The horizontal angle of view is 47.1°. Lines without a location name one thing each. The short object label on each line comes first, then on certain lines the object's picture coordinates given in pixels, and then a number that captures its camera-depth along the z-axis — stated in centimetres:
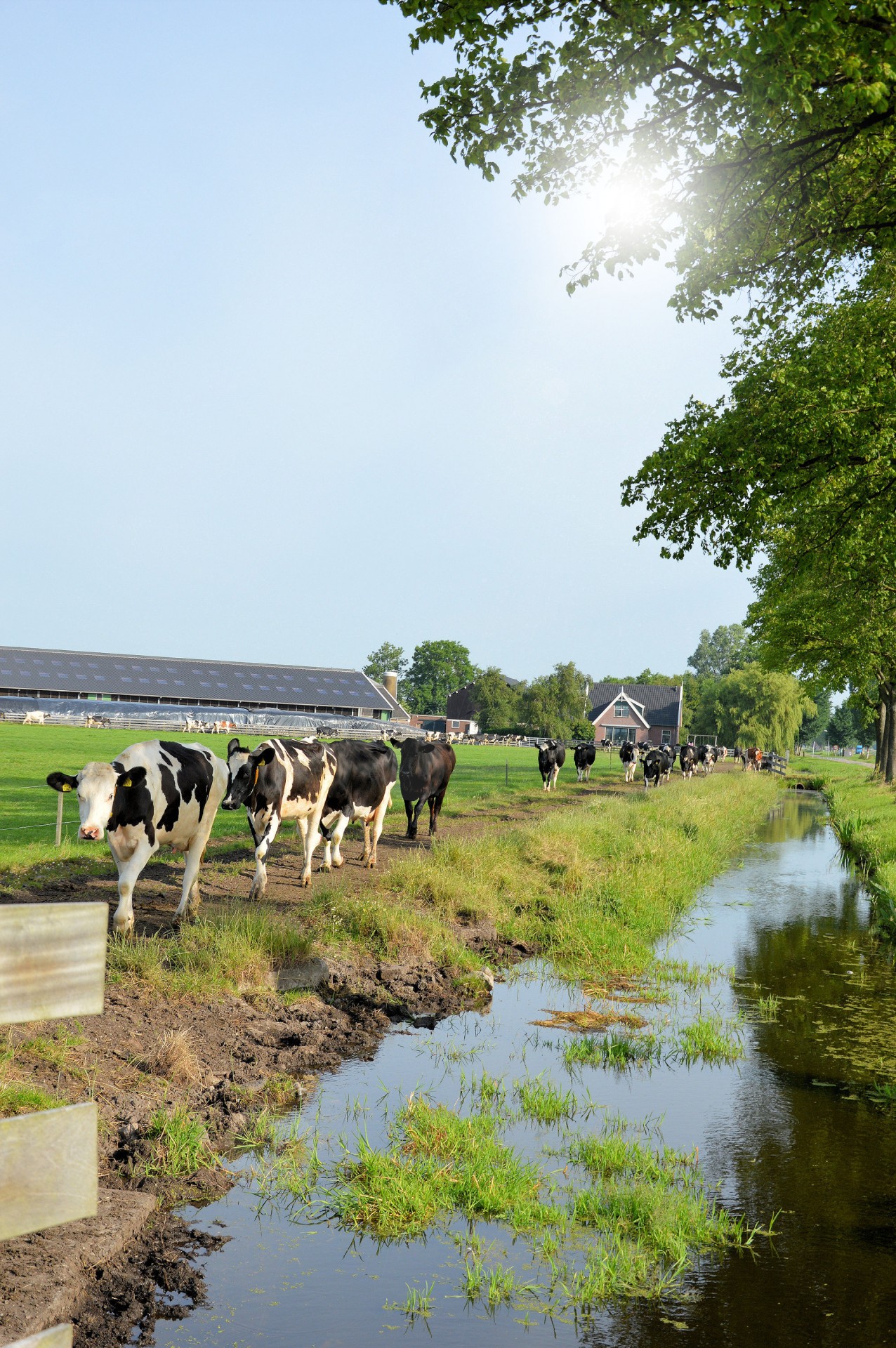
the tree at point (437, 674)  15400
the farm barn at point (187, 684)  8831
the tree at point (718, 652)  17250
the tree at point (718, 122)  827
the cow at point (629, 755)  4788
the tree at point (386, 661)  15950
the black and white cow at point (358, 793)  1571
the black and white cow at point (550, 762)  3700
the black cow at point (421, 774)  2053
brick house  11000
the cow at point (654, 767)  4409
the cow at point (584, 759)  4516
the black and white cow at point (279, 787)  1300
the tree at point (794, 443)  1345
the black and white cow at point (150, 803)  983
